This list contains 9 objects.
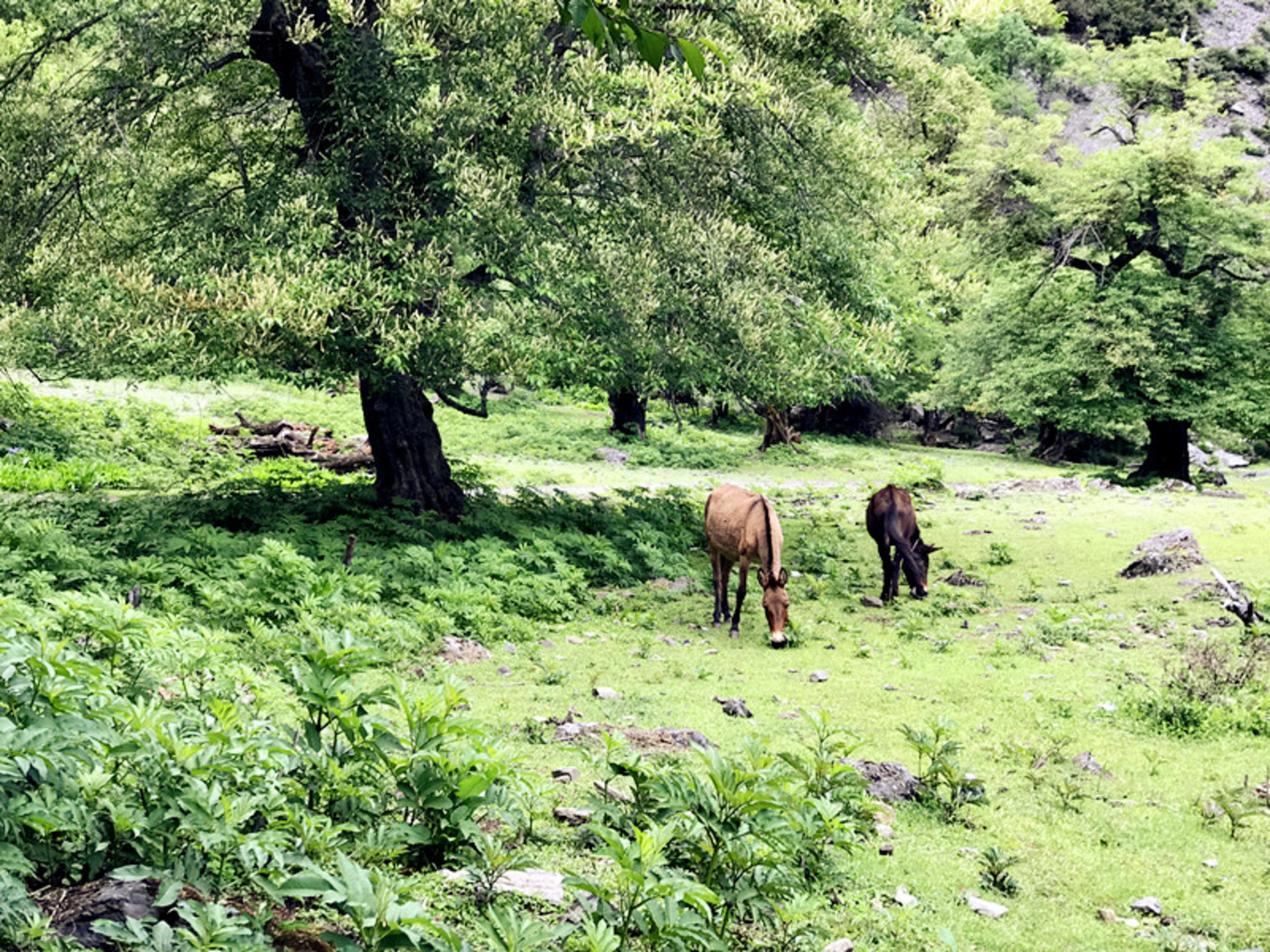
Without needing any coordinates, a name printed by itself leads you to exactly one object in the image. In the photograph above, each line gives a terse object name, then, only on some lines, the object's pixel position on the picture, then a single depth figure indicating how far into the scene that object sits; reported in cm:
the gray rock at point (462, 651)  1103
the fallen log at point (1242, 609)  1184
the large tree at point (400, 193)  1224
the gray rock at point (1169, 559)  1656
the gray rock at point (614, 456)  3142
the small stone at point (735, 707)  922
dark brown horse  1595
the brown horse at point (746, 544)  1305
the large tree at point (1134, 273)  3089
